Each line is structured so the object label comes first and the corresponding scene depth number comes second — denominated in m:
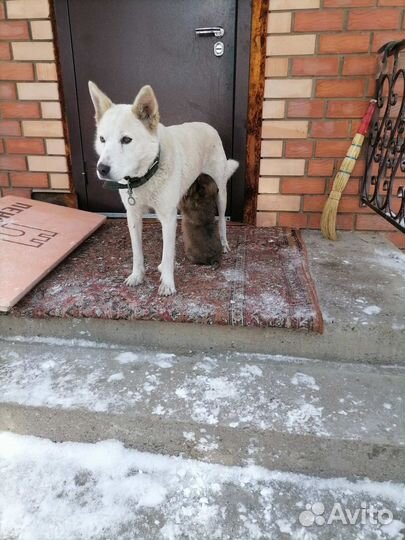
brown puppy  2.06
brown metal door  2.46
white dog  1.57
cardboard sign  1.88
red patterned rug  1.69
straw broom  2.37
